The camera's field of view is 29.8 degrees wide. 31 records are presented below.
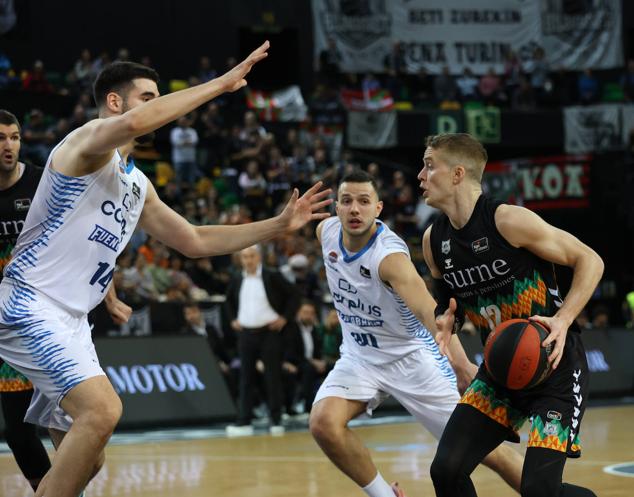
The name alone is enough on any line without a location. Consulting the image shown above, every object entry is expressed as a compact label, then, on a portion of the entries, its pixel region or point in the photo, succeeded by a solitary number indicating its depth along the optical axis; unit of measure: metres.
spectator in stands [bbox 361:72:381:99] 28.34
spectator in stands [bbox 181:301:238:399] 14.81
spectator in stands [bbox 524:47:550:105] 30.23
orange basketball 5.54
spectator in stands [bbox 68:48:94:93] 22.70
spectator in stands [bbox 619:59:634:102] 29.73
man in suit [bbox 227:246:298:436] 13.85
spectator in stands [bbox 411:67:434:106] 29.62
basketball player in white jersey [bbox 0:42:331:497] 5.44
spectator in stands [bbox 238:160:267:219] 21.58
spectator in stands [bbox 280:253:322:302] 17.06
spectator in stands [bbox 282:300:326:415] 14.92
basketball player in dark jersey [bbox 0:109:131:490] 7.09
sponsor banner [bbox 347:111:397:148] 26.81
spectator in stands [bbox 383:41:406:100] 29.03
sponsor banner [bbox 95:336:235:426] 13.28
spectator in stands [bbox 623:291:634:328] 19.84
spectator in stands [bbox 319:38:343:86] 28.84
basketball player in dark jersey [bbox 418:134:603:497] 5.65
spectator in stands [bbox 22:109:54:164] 19.50
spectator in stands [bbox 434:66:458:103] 29.20
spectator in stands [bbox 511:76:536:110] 29.70
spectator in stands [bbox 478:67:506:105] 29.78
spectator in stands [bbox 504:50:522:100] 30.12
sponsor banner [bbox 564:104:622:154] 28.28
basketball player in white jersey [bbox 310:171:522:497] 7.26
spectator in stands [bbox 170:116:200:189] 21.81
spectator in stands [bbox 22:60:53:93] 21.90
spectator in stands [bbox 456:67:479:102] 29.61
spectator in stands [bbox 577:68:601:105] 30.13
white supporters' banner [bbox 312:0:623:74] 29.52
